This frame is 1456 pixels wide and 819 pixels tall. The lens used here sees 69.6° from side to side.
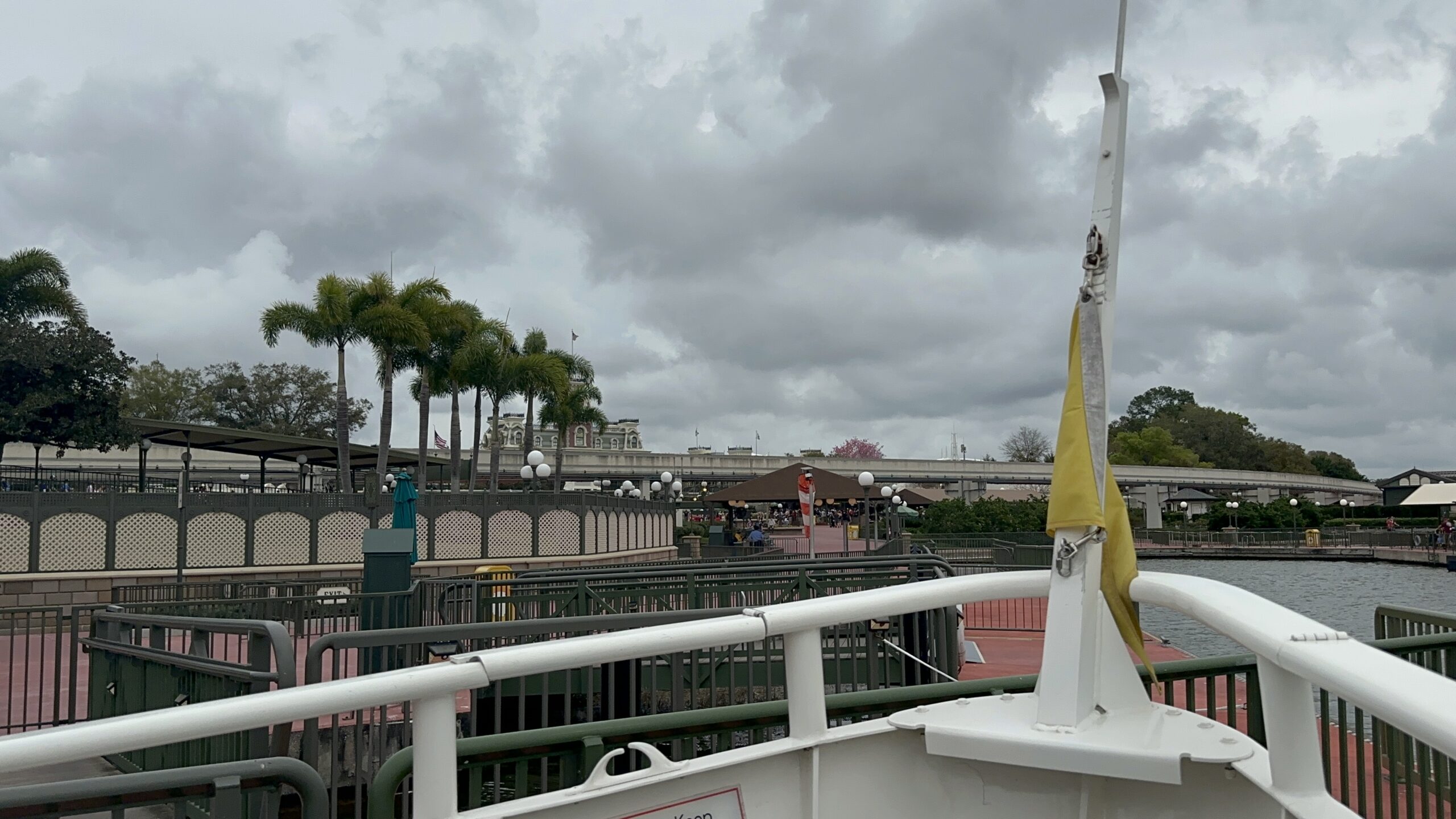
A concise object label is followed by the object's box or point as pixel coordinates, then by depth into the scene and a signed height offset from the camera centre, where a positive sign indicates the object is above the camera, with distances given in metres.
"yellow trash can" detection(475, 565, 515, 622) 10.88 -1.30
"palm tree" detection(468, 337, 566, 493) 44.66 +5.13
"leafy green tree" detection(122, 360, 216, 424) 76.06 +7.25
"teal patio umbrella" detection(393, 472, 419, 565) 15.49 -0.17
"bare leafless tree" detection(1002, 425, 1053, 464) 127.75 +4.72
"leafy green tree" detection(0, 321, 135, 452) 32.69 +3.45
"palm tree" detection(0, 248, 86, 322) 36.31 +7.17
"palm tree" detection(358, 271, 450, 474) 37.97 +6.07
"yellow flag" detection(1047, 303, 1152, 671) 3.24 -0.07
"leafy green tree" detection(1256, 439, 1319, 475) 121.75 +2.83
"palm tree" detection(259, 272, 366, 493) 38.25 +6.37
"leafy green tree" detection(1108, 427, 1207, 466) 107.75 +3.62
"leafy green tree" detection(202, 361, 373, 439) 79.56 +6.94
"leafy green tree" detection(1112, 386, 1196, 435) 139.62 +10.86
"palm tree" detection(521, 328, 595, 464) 45.59 +6.70
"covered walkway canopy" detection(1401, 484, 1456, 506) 61.94 -0.77
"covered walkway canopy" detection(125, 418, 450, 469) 34.50 +1.82
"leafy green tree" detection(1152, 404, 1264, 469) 123.56 +5.47
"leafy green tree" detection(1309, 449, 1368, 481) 144.50 +2.59
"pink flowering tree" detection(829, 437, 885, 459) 148.88 +5.57
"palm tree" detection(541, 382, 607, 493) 54.16 +4.24
